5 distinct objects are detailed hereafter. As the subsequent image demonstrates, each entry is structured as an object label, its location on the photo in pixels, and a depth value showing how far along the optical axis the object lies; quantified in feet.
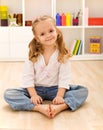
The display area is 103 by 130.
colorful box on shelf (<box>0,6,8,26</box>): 13.33
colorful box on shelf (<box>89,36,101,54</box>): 13.80
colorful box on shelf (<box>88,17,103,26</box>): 13.70
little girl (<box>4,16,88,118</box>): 6.66
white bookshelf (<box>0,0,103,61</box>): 13.17
